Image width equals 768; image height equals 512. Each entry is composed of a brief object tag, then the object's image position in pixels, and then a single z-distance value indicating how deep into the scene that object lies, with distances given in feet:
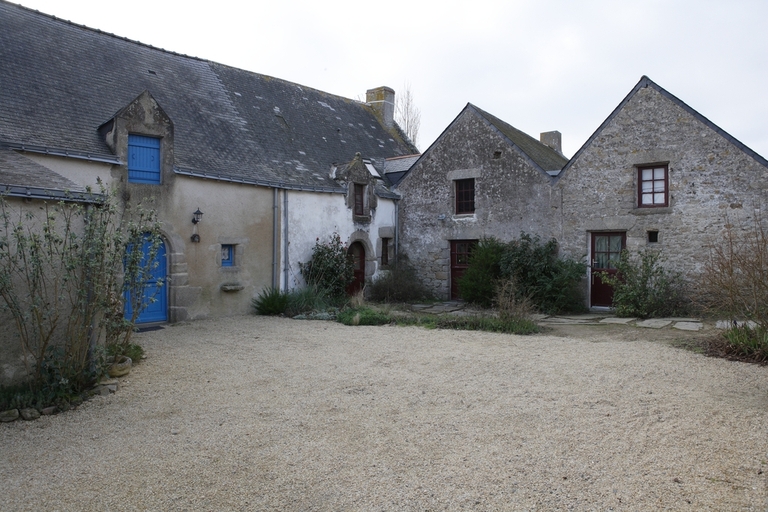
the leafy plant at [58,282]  16.97
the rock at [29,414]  16.20
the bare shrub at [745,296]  21.93
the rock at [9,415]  15.94
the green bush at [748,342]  22.62
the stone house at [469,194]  44.21
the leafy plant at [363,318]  34.88
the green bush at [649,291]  36.19
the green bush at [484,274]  43.01
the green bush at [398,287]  47.42
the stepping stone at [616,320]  34.59
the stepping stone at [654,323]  32.32
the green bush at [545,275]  39.93
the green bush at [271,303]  38.73
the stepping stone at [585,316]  37.19
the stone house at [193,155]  31.86
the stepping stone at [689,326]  30.91
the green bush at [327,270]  42.52
